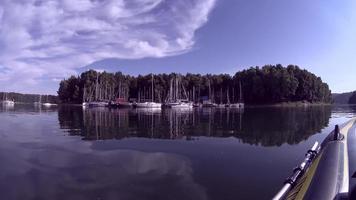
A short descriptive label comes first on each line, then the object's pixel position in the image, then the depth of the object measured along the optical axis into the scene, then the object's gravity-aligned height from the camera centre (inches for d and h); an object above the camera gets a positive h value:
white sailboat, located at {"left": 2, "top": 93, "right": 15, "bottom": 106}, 7194.9 +58.2
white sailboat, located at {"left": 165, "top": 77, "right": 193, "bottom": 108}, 4166.6 +39.3
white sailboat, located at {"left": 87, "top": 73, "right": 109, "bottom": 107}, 4789.6 +7.1
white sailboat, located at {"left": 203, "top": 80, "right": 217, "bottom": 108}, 5080.7 +14.9
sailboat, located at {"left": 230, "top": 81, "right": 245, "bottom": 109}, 4912.9 -14.9
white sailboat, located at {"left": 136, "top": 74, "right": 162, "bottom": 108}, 4083.4 -7.7
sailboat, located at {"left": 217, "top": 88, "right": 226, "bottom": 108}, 5007.1 -21.1
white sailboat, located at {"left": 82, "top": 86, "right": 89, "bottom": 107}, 5798.2 +176.2
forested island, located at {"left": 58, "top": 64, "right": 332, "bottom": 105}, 5703.7 +303.7
